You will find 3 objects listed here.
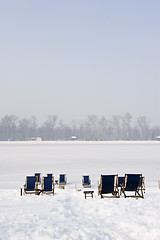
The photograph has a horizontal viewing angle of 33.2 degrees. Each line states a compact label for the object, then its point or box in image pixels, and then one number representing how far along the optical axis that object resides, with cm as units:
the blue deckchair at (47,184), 989
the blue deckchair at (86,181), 1391
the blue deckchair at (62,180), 1466
